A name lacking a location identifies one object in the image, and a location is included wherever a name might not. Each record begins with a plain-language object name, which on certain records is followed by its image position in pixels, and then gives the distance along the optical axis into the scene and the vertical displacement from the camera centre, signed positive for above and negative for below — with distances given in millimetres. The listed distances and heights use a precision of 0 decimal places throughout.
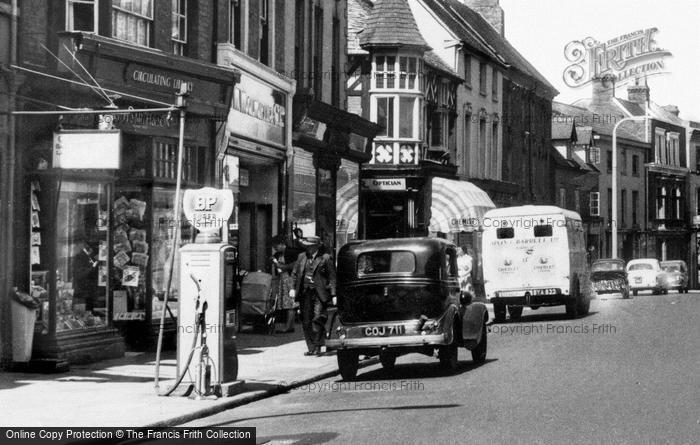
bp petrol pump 12711 -478
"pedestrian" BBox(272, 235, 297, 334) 22641 -582
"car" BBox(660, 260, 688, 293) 55656 -715
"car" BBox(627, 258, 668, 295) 51688 -667
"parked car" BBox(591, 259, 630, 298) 45688 -795
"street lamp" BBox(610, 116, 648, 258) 48125 +2150
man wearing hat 17828 -480
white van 28828 +42
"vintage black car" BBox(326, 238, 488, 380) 15055 -609
